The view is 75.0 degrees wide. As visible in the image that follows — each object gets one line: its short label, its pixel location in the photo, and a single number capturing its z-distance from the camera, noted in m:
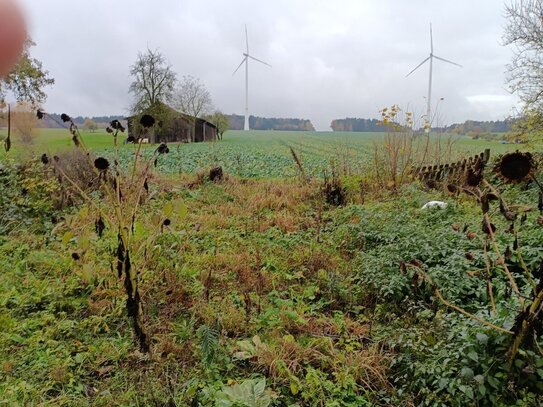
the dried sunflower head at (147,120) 2.21
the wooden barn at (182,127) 27.25
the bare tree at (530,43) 8.82
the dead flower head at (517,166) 1.47
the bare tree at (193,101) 36.00
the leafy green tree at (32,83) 15.35
